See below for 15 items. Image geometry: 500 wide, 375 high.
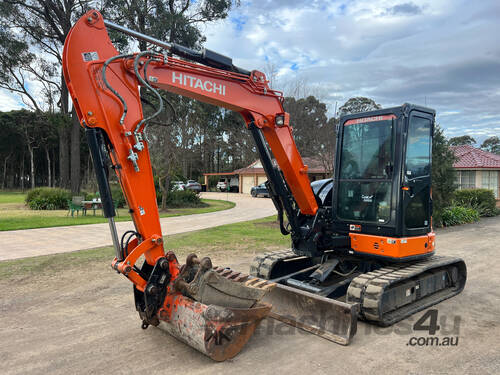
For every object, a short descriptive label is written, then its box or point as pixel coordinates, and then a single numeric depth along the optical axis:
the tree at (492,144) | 66.68
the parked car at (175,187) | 24.01
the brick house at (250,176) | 41.28
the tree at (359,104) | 39.19
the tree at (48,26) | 20.80
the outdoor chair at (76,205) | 16.47
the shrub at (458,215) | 14.95
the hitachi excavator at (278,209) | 3.78
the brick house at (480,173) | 21.67
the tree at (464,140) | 62.59
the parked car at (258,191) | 35.66
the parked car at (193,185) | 38.58
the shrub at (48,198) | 20.45
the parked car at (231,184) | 46.25
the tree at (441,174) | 13.63
